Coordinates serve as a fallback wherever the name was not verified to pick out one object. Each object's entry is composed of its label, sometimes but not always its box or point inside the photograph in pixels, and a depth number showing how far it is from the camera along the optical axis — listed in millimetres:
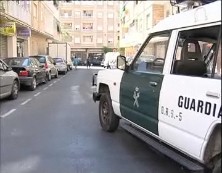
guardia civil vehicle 2285
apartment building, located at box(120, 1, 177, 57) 20248
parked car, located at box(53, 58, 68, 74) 18041
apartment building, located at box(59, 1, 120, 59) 49135
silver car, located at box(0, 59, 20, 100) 6884
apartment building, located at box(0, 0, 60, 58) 12709
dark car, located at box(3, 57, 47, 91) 9215
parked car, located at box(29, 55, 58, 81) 12529
